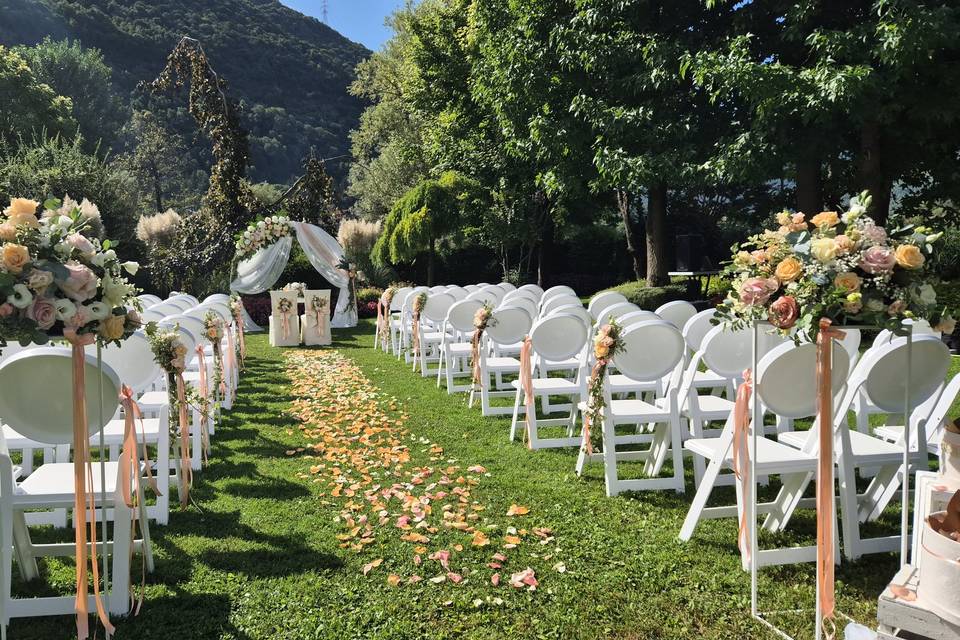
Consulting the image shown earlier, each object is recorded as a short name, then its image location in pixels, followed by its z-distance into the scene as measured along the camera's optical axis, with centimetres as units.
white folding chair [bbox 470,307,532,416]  681
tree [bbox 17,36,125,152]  4556
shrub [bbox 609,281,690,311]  1391
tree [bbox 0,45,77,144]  3184
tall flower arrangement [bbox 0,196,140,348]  234
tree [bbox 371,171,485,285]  2064
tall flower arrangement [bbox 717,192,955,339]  246
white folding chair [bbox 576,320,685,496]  451
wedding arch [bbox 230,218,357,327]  1620
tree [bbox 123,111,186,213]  4766
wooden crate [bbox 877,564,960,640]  189
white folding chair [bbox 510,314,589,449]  568
